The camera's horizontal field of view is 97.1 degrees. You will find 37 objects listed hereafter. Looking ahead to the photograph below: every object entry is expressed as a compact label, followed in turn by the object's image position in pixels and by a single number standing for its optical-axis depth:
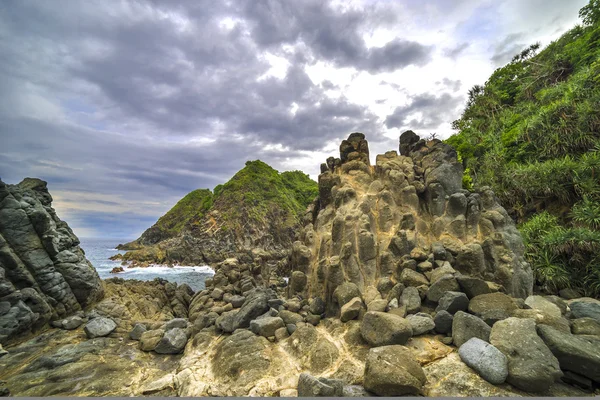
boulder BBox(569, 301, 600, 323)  6.91
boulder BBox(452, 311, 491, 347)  5.65
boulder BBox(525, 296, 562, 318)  7.10
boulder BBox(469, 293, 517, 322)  6.07
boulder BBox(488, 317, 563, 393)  4.51
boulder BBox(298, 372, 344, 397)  4.72
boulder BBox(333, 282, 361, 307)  8.41
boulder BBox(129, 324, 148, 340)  9.73
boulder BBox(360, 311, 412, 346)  5.97
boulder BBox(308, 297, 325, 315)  9.20
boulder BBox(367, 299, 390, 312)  7.60
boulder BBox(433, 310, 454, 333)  6.32
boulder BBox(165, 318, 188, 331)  10.21
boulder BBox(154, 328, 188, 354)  8.55
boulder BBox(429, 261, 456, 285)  7.96
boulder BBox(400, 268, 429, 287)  8.05
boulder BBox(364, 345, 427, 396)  4.65
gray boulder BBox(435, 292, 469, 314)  6.68
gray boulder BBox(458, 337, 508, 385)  4.71
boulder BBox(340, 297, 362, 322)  7.77
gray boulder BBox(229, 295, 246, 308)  12.01
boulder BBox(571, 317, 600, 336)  5.77
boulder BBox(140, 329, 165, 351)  8.82
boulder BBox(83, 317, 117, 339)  9.74
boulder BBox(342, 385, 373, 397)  4.88
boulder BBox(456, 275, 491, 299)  7.12
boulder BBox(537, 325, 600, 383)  4.66
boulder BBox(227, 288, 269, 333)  8.93
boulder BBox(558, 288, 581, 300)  12.10
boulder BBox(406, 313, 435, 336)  6.30
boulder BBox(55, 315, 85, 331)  10.67
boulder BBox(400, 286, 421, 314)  7.27
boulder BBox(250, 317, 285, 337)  7.91
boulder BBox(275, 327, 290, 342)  7.69
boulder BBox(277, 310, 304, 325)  8.33
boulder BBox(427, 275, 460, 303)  7.28
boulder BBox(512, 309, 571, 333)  5.75
